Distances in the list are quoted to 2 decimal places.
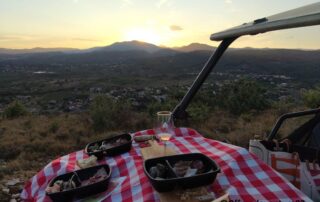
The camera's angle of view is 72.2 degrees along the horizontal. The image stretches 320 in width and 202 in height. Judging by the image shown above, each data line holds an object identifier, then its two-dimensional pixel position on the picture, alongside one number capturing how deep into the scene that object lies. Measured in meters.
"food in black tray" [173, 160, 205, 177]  1.07
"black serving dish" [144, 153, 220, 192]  1.00
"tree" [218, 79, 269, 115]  8.04
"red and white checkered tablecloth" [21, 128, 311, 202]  1.03
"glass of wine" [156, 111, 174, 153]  1.37
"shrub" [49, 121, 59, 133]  6.77
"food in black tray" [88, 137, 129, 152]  1.51
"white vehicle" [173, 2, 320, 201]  1.13
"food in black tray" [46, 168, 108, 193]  1.13
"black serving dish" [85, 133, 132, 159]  1.47
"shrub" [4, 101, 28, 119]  10.33
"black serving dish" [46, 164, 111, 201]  1.10
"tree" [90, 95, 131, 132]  6.72
